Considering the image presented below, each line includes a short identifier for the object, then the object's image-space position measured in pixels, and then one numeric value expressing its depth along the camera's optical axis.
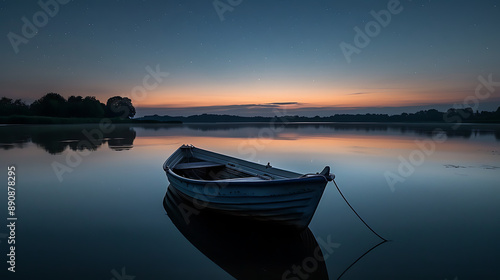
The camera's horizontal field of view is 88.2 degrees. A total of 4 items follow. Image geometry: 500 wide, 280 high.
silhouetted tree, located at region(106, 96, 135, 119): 104.00
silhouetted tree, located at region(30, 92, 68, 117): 78.30
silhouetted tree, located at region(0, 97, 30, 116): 76.53
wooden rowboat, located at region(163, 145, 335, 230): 5.46
